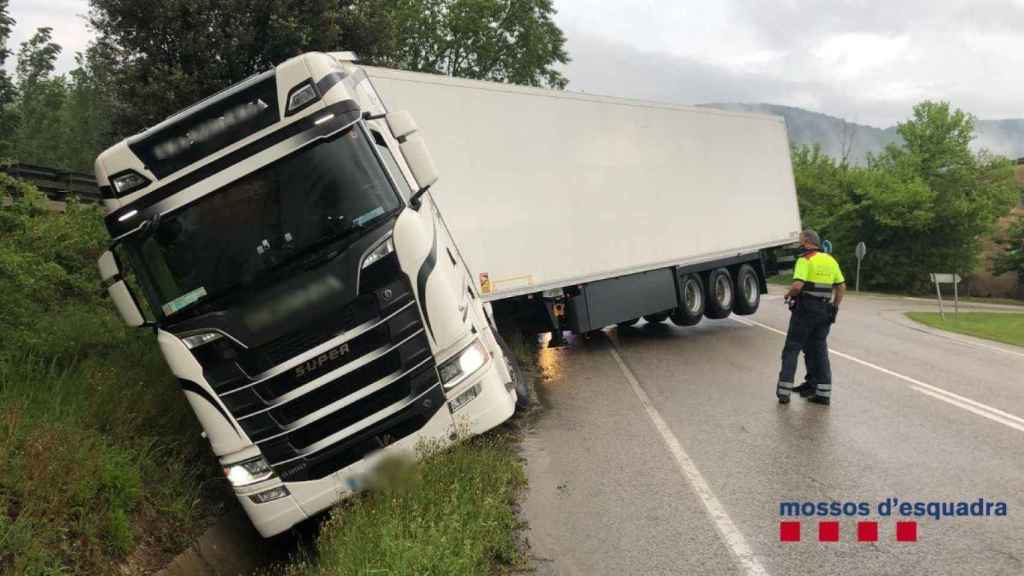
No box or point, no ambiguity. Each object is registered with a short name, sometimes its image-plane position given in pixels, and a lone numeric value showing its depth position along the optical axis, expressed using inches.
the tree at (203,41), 494.6
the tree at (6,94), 487.1
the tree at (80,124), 1205.7
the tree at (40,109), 1195.9
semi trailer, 368.8
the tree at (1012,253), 1838.1
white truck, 206.8
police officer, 325.7
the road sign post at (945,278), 774.5
